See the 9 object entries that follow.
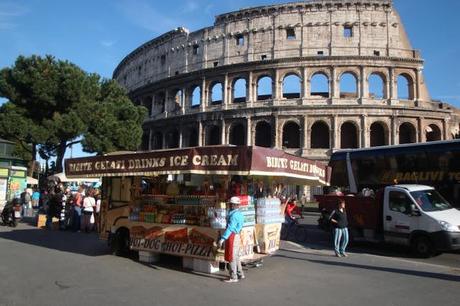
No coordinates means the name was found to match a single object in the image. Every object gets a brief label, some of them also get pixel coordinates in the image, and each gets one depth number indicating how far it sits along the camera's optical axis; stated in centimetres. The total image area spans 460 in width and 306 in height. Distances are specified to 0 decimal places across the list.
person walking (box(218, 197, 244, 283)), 762
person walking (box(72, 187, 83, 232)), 1670
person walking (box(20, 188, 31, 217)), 2123
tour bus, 1561
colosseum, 4034
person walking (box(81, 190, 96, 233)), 1634
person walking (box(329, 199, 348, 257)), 1118
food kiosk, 830
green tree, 2902
